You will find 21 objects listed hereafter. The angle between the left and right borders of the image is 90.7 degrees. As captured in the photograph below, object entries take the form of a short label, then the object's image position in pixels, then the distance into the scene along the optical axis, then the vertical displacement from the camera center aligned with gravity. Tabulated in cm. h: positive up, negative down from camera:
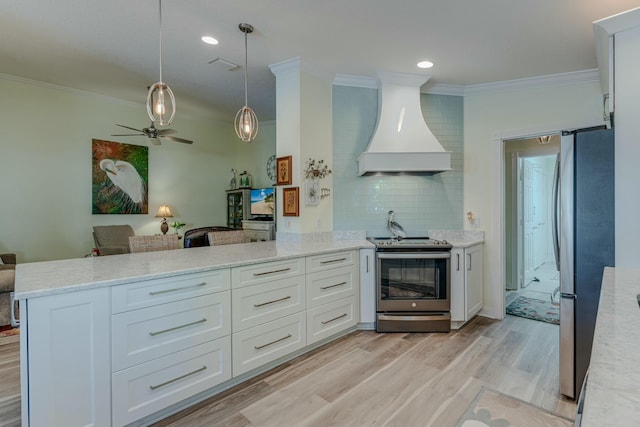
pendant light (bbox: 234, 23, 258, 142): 287 +82
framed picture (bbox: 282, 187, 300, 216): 344 +13
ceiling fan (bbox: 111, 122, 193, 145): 333 +87
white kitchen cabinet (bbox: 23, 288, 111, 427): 148 -72
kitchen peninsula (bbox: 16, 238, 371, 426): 152 -68
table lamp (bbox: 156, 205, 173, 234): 554 -2
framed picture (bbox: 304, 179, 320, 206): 350 +23
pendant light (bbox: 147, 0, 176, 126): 224 +79
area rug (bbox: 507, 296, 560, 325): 373 -125
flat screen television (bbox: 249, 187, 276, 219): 596 +20
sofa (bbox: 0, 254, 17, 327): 309 -79
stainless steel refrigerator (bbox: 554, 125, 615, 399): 197 -16
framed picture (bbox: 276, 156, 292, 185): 345 +47
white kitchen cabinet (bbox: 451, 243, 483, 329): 334 -79
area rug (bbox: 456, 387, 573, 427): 178 -120
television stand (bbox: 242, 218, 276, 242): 570 -30
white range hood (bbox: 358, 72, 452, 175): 347 +86
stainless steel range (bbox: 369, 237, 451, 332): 325 -78
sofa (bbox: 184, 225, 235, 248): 431 -35
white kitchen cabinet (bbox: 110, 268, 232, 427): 173 -77
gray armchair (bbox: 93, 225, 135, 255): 454 -36
